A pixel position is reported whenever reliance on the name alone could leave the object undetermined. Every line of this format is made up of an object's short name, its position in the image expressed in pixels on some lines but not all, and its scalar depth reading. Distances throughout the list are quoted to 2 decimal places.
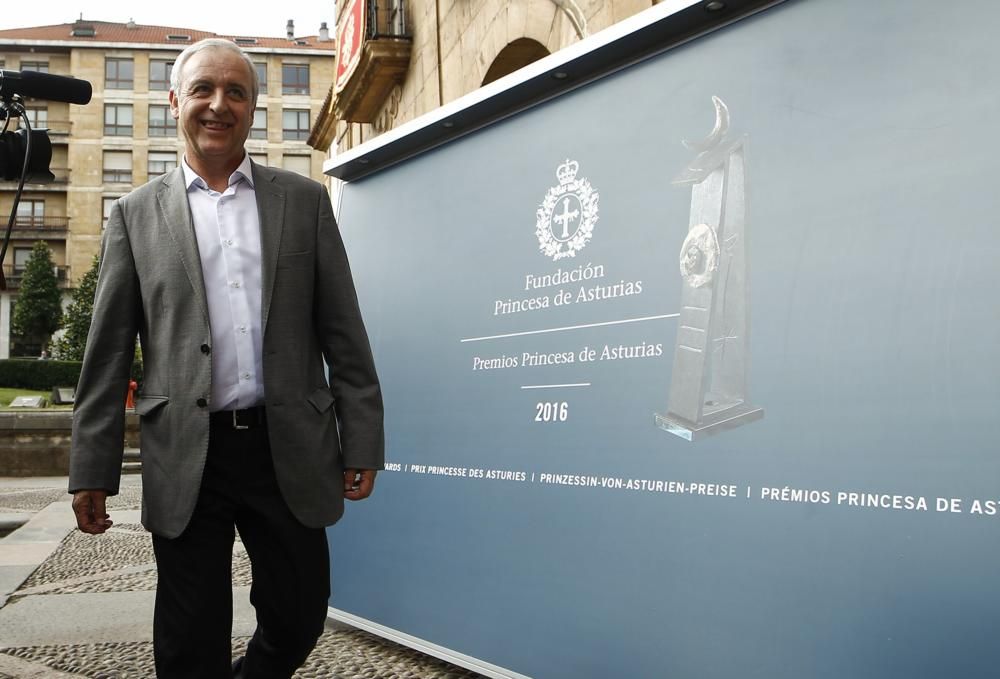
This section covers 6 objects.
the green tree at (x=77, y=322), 51.03
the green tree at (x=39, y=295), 58.31
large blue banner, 2.07
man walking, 2.35
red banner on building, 11.94
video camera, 3.97
